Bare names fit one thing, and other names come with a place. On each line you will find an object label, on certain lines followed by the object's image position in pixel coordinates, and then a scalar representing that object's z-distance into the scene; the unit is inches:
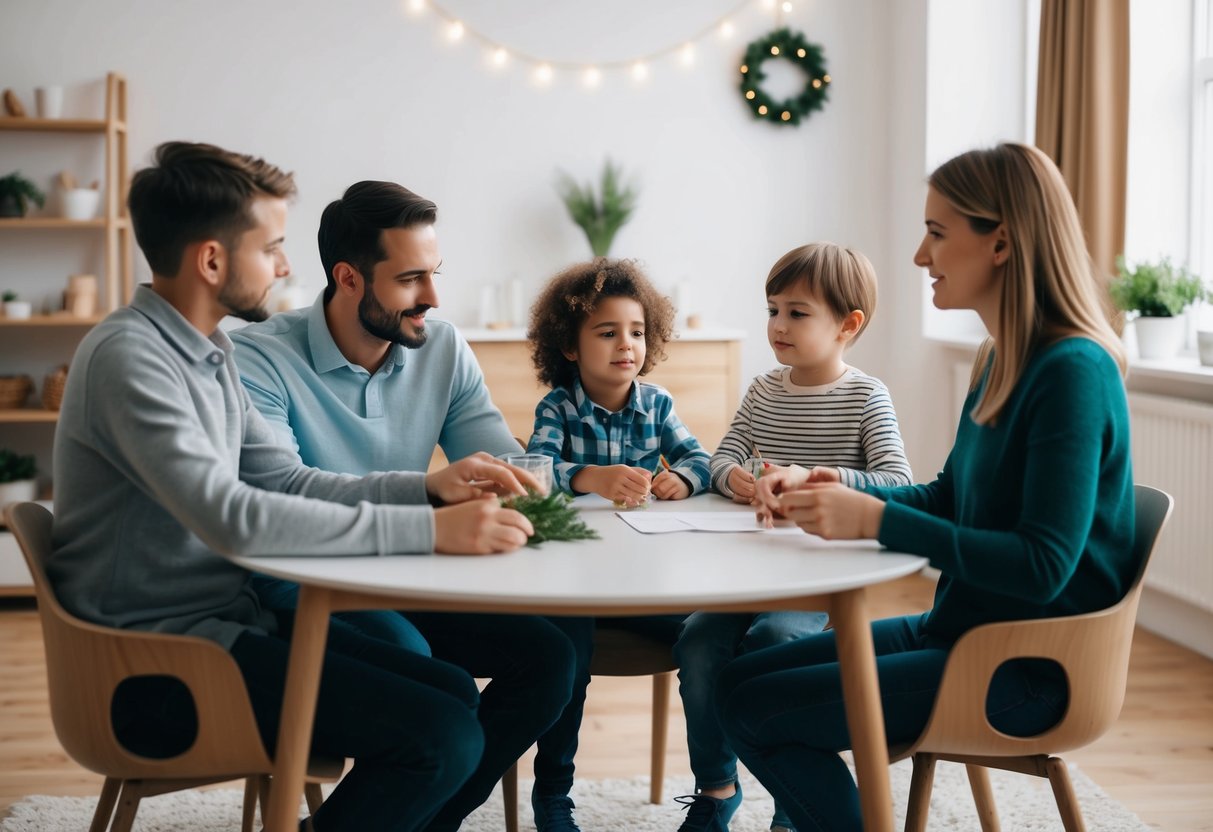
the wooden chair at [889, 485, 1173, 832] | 62.5
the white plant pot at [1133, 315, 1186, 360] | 139.7
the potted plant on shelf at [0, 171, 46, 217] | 167.3
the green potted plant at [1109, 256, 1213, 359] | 136.9
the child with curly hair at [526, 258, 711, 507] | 93.0
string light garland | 182.1
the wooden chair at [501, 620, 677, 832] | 83.3
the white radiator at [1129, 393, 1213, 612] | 128.9
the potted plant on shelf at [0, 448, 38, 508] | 165.7
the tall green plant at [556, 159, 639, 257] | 182.1
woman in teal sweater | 61.6
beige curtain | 146.1
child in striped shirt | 80.9
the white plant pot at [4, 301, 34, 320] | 166.7
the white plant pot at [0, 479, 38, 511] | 165.6
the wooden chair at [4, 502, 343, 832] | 60.3
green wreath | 184.7
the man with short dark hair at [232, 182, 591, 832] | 80.7
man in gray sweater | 61.3
